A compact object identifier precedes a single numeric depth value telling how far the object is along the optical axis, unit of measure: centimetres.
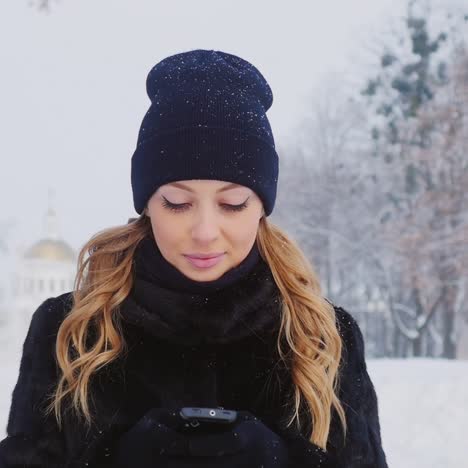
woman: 195
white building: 3647
